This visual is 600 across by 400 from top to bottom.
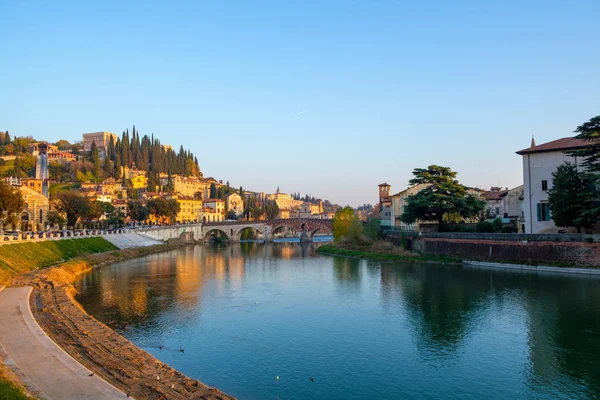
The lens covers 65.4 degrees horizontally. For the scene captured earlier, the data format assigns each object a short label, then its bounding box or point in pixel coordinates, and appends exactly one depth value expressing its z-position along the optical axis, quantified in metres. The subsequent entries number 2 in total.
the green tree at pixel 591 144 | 29.59
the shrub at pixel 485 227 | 39.06
